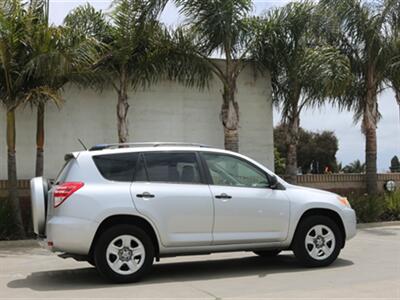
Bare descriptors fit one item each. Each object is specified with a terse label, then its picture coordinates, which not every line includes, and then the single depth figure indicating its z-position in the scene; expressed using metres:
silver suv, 7.84
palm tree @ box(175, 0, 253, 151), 14.96
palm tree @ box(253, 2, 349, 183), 15.83
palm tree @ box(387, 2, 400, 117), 17.05
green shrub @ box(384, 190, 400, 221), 17.17
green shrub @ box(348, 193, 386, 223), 16.50
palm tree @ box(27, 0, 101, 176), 12.72
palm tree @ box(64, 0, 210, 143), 14.54
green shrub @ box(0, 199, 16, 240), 13.12
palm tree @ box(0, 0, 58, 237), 12.68
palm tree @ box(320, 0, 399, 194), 16.98
